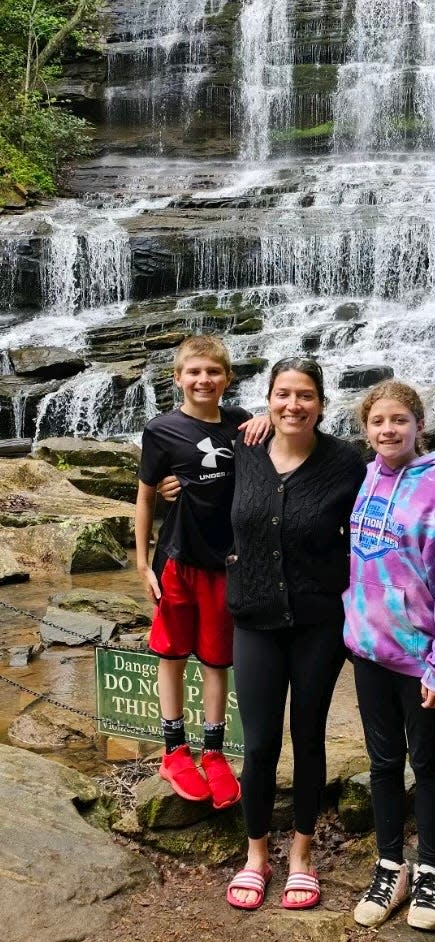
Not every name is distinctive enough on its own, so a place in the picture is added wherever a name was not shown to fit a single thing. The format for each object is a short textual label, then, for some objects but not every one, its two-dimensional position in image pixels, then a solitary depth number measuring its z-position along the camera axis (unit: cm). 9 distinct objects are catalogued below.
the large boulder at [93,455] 1160
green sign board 342
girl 257
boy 304
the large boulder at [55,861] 265
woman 271
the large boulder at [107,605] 651
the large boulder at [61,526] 827
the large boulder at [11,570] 762
